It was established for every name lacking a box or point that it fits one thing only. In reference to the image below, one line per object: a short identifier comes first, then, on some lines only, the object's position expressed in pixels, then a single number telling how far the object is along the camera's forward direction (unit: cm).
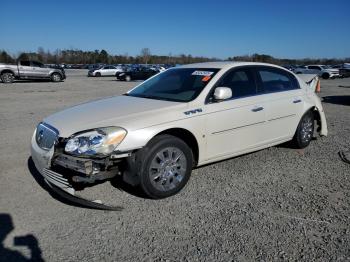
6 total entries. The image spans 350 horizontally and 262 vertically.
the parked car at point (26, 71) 2598
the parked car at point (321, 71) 3753
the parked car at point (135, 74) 3456
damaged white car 386
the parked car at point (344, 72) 3906
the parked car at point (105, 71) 4444
